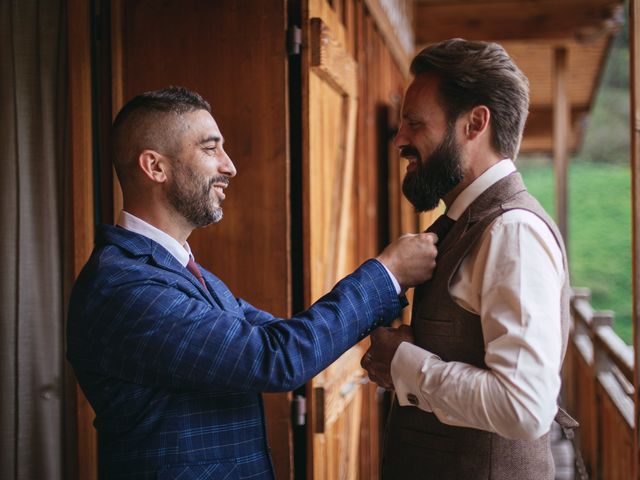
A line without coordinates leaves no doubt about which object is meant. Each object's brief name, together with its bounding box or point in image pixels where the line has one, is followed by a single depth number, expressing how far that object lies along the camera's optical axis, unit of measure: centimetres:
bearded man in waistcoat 143
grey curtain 228
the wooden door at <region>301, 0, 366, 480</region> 247
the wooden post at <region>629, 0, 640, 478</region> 221
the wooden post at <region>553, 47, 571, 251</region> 663
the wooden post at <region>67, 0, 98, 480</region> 229
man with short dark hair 160
